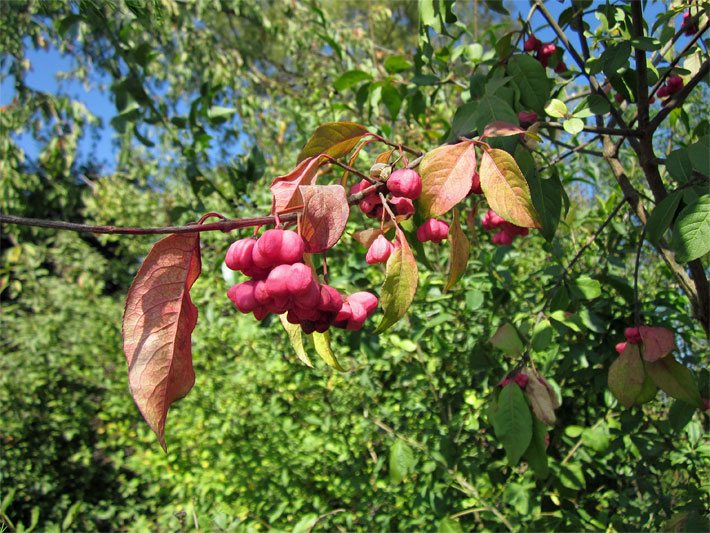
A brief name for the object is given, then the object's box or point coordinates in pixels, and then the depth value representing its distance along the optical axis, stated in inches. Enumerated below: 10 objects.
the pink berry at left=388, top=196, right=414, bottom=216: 8.5
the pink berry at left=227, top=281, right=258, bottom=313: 7.1
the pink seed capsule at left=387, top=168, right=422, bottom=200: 8.0
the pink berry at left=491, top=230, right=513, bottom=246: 15.7
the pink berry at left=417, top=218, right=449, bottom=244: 9.8
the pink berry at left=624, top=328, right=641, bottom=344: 12.7
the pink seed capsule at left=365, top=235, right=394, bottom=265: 8.3
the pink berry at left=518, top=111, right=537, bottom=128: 11.7
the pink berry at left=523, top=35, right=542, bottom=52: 14.4
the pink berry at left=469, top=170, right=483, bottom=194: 9.6
